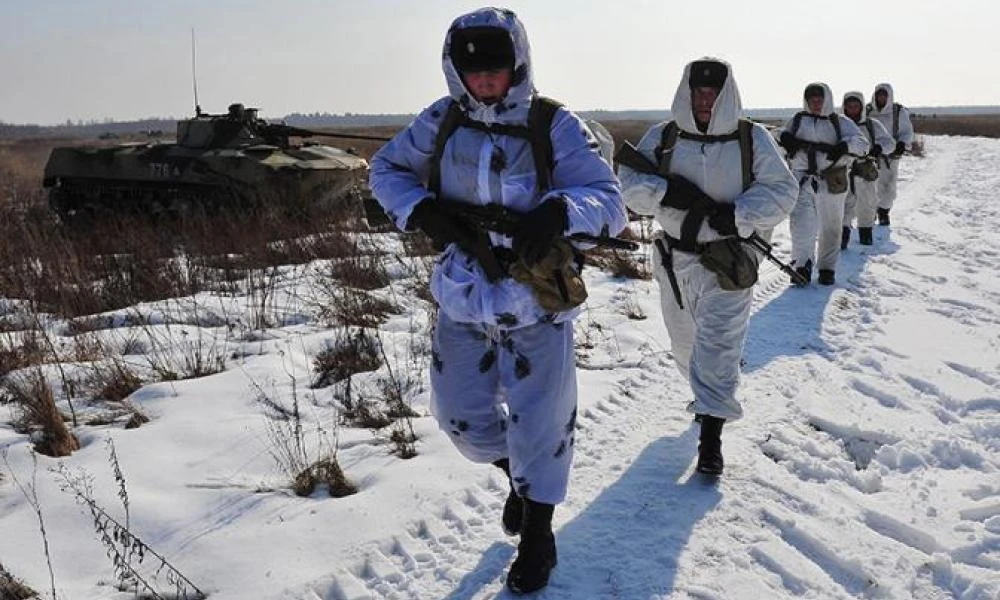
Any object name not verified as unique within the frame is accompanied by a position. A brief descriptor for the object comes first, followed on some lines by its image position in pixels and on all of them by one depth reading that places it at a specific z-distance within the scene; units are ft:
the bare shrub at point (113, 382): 15.58
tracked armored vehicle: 39.75
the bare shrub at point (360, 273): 25.75
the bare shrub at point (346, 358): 16.91
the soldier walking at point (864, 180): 34.94
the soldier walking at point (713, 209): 12.50
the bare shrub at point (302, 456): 11.81
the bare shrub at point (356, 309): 20.85
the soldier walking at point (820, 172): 26.68
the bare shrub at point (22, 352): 16.75
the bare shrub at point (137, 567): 9.26
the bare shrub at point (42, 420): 12.98
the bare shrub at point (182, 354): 16.85
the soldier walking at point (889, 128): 39.70
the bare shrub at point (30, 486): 10.91
